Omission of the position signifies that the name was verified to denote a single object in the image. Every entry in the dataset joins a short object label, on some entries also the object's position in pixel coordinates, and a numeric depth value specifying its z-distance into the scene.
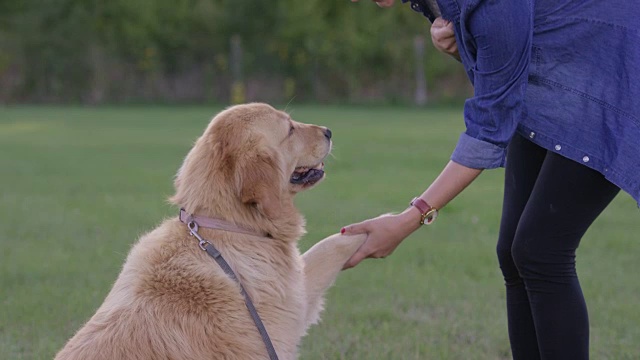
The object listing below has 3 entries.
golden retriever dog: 3.21
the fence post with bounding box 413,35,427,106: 37.19
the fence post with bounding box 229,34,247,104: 38.84
